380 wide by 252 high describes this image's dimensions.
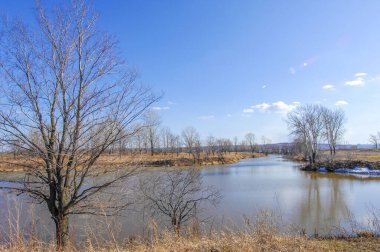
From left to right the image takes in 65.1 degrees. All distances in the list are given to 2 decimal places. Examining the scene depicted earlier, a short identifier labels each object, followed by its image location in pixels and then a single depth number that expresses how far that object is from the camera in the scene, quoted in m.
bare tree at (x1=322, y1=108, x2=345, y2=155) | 53.84
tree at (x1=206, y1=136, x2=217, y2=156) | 79.99
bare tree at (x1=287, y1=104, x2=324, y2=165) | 46.97
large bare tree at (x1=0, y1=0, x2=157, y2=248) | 6.00
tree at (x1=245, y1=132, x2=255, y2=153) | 117.04
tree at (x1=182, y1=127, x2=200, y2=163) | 68.82
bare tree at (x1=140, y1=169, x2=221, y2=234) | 11.73
